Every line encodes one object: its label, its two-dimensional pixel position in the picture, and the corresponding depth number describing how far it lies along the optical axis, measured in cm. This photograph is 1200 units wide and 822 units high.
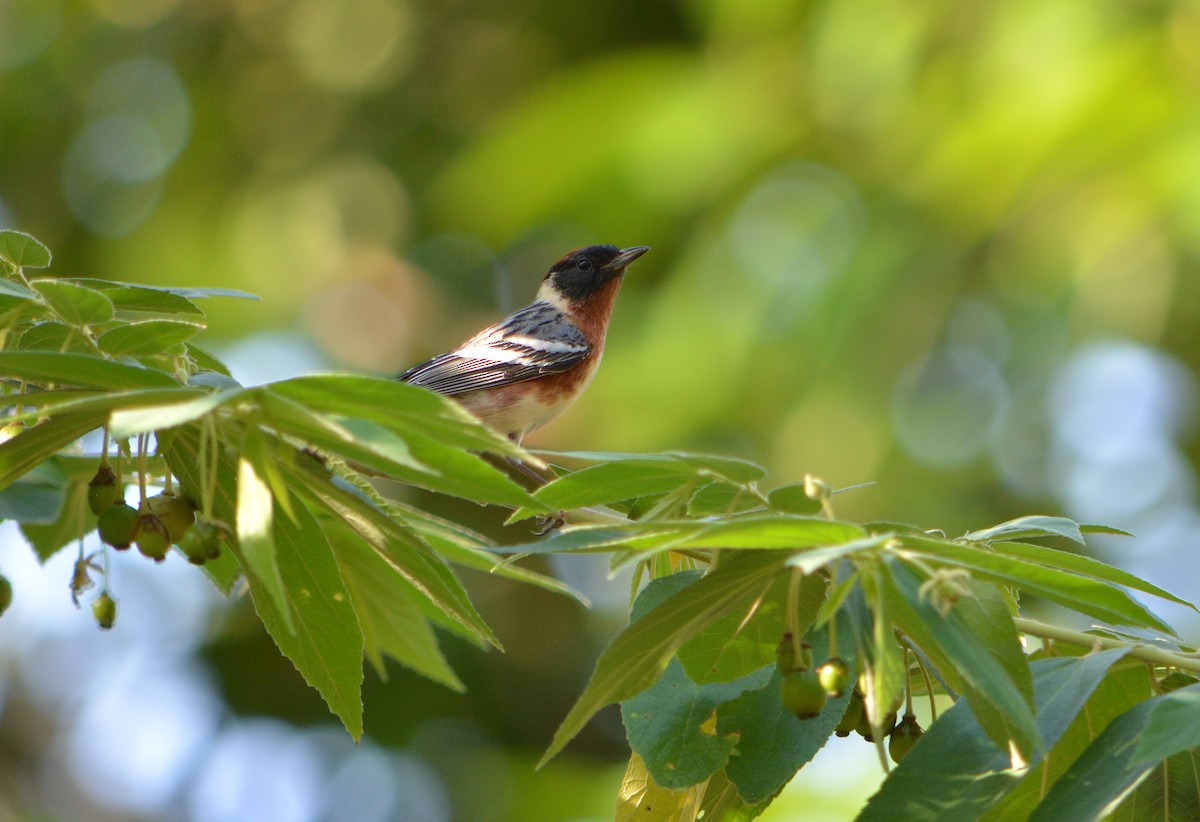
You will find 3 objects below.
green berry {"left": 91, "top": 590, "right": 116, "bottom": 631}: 526
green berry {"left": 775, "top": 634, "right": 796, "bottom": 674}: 445
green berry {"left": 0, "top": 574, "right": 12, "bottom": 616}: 552
